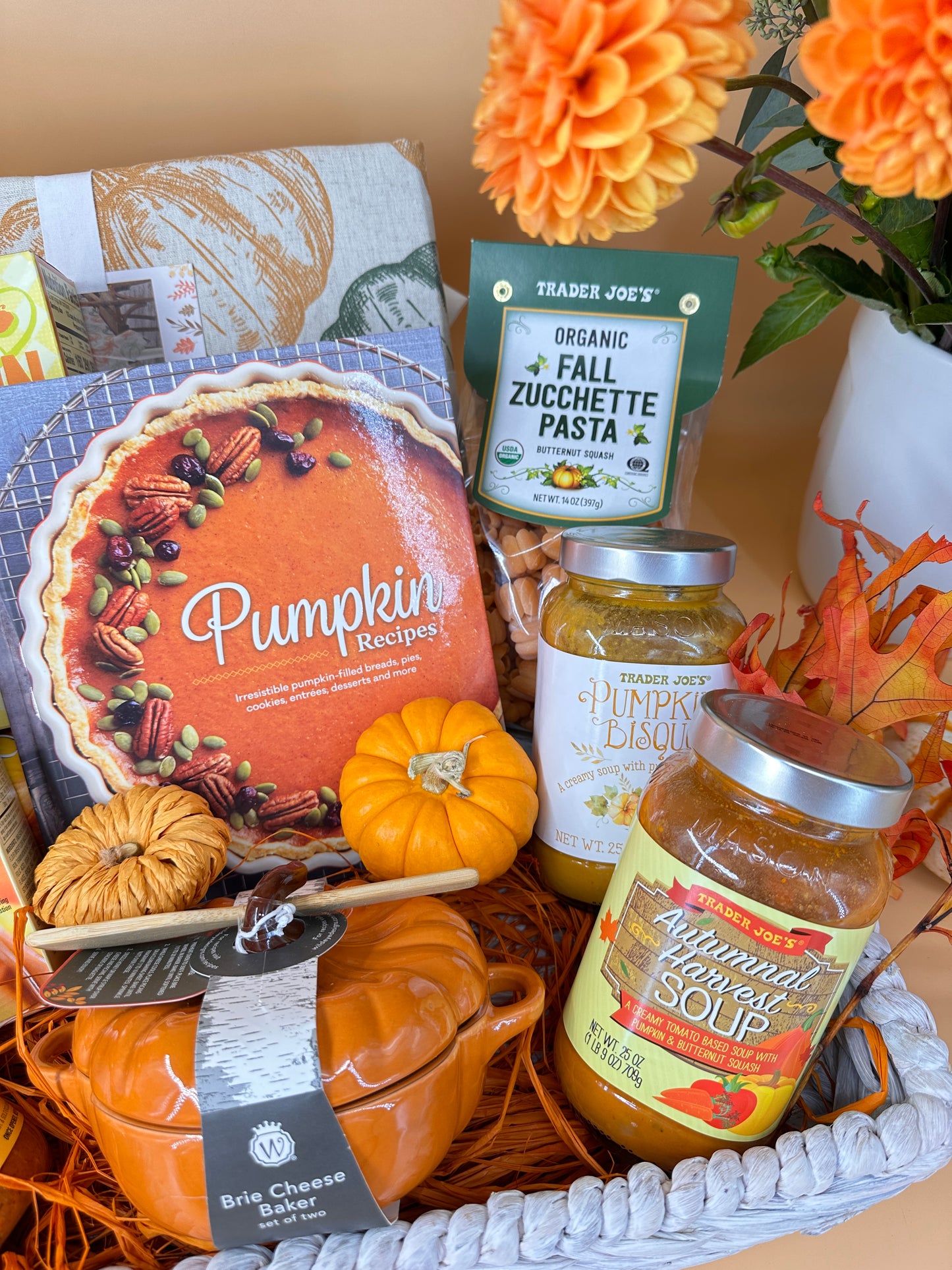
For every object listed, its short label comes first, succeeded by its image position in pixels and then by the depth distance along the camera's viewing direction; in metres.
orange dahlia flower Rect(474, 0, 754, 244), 0.41
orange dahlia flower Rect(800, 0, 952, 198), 0.37
